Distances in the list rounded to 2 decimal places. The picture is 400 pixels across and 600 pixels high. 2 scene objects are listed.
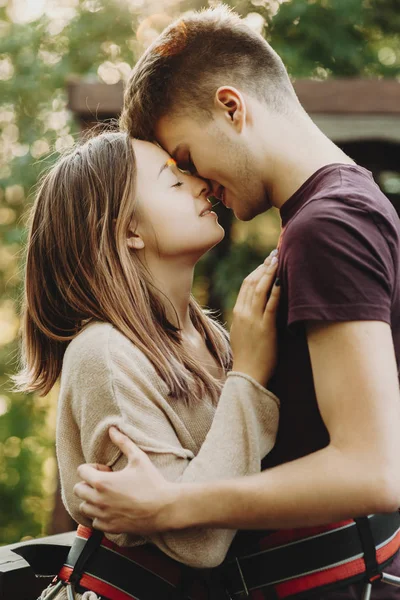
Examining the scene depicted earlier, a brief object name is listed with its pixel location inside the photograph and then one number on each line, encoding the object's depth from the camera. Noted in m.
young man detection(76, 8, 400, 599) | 1.50
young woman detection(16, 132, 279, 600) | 1.78
